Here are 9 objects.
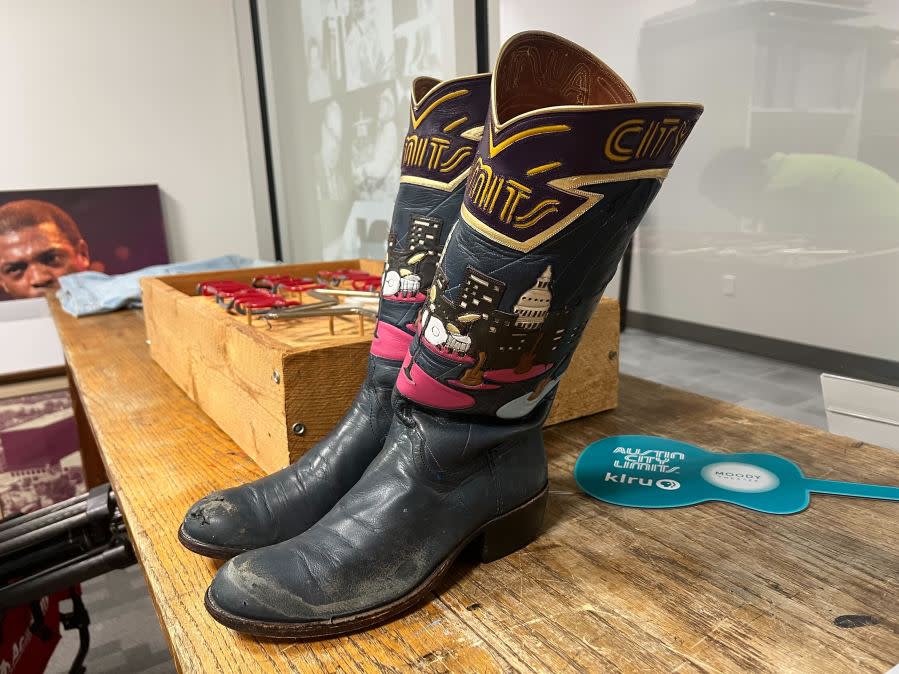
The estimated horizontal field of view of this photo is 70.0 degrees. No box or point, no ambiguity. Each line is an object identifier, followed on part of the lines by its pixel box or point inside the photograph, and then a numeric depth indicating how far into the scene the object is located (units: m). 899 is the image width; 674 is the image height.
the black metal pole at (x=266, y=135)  2.50
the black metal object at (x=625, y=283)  1.19
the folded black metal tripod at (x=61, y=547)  0.73
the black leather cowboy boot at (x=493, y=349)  0.37
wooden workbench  0.36
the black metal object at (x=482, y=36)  1.25
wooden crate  0.58
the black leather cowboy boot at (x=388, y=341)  0.46
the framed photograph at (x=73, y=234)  2.20
